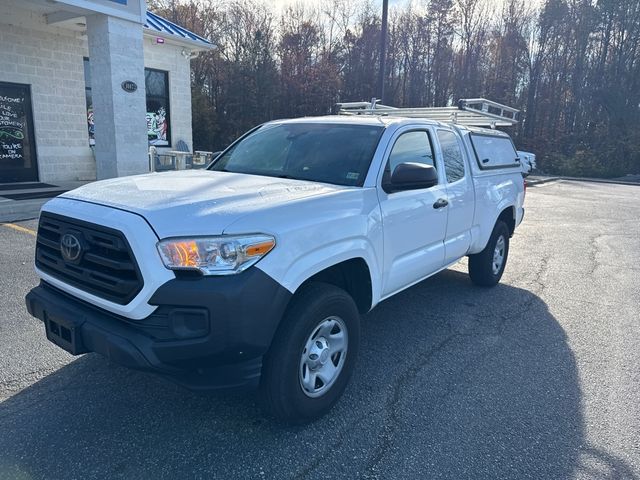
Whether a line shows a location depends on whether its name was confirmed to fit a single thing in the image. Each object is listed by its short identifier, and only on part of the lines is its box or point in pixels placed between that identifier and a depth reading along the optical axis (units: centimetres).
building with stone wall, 1048
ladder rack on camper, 595
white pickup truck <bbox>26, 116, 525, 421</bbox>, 246
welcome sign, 1145
